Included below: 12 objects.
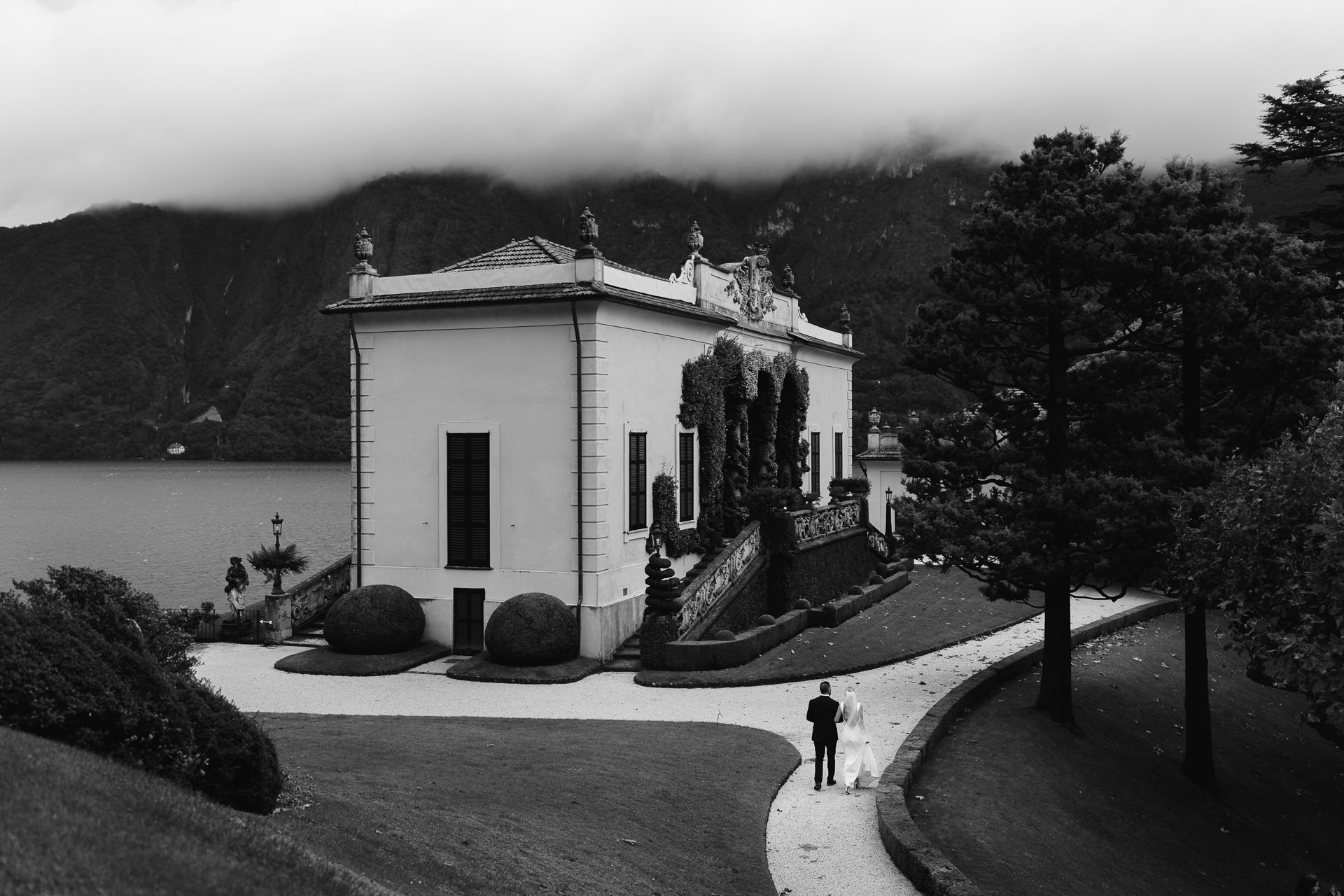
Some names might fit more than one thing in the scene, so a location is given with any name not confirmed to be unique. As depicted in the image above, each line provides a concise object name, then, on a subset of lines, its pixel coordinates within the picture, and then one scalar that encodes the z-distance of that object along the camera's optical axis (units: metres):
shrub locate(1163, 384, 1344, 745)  13.37
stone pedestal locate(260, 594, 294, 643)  25.56
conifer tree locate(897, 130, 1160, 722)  20.06
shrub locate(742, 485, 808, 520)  29.34
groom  14.76
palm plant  27.19
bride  15.12
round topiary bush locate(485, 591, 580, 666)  22.30
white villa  23.34
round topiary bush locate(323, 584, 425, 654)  23.36
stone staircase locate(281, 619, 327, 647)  25.48
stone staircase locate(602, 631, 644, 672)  22.95
